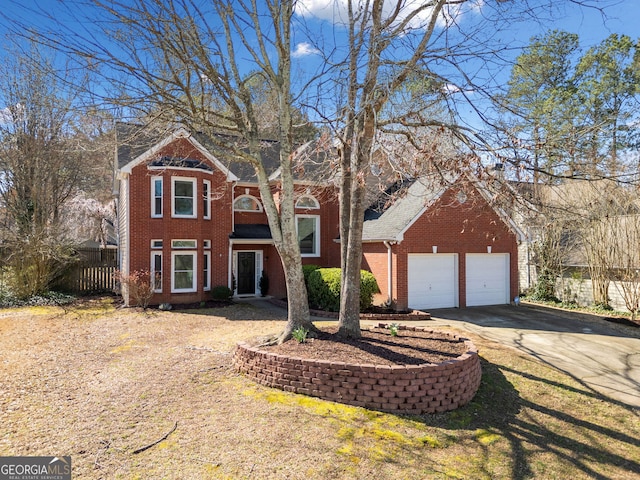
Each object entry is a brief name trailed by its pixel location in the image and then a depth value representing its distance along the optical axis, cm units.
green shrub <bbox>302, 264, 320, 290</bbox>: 1560
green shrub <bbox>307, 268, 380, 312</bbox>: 1355
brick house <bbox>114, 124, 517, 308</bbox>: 1425
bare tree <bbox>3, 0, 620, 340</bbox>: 672
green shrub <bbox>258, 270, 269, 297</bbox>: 1795
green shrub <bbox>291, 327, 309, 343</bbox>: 738
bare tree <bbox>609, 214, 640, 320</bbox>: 1433
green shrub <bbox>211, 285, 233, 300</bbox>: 1531
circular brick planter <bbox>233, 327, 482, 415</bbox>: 577
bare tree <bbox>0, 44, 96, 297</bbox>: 1555
